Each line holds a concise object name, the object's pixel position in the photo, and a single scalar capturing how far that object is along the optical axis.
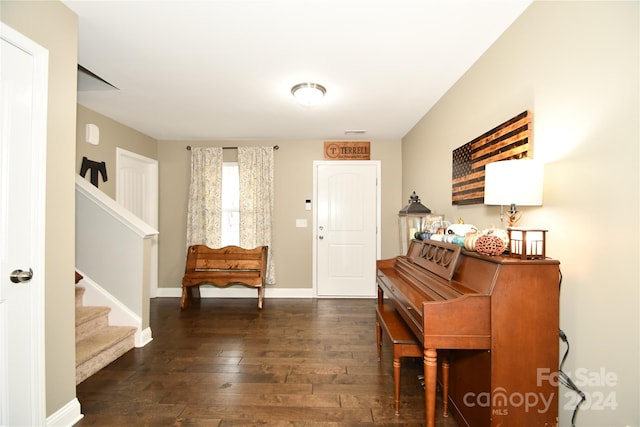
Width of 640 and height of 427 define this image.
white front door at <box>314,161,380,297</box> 4.46
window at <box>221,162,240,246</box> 4.46
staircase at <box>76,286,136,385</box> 2.26
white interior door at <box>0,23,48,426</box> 1.38
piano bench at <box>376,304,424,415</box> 1.78
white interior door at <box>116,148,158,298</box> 3.80
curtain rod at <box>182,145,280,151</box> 4.43
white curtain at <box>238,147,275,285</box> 4.38
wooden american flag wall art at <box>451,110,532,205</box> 1.63
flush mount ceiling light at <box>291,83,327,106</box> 2.56
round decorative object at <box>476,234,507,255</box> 1.51
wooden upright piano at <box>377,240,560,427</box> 1.35
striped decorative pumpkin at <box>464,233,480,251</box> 1.62
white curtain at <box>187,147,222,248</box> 4.36
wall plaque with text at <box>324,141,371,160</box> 4.46
